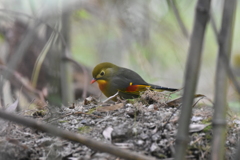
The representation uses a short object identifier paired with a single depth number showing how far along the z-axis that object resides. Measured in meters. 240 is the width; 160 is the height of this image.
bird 7.41
